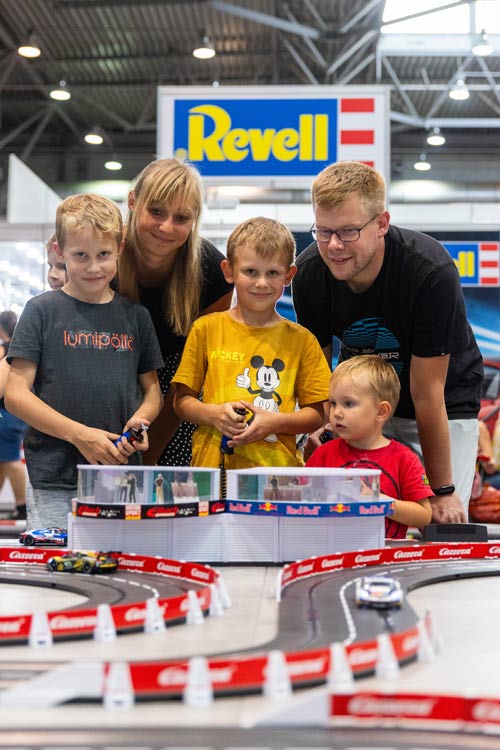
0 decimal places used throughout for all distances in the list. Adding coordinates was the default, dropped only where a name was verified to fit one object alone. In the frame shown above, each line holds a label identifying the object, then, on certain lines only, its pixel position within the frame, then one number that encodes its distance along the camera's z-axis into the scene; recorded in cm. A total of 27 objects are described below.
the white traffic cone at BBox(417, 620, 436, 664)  129
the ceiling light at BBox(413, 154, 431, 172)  1984
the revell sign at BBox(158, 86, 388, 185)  695
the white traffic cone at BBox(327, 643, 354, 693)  114
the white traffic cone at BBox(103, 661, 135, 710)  107
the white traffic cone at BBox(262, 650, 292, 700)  111
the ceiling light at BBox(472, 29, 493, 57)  1366
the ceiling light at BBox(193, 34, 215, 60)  1428
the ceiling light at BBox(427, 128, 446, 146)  1867
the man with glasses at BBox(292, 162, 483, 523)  304
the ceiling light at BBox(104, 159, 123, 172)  1989
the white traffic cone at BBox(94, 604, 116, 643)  142
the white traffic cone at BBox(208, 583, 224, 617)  163
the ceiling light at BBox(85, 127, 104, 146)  1873
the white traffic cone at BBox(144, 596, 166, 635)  148
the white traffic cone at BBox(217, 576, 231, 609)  170
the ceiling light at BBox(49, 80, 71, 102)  1639
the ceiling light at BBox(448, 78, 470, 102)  1550
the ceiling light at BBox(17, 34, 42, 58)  1420
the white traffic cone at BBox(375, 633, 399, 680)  121
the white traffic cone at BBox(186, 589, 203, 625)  156
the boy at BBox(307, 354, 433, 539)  286
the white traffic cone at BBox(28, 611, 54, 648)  139
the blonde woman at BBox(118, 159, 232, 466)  313
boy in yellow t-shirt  308
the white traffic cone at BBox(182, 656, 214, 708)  108
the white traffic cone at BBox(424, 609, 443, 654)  134
